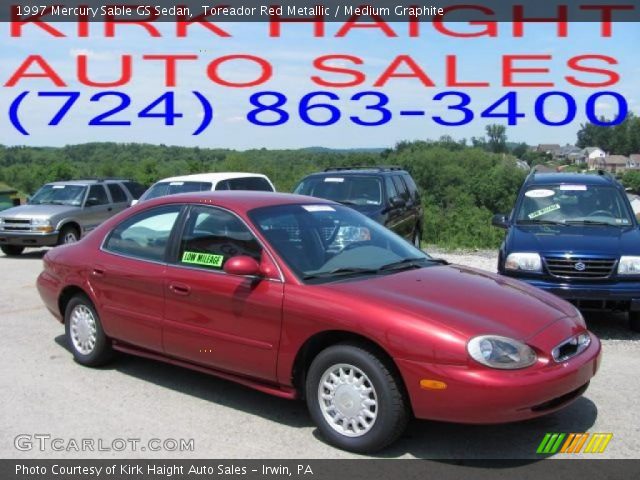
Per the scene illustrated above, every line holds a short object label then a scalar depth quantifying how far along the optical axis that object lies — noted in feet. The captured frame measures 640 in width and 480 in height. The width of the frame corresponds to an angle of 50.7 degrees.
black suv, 36.91
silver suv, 48.08
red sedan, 12.78
